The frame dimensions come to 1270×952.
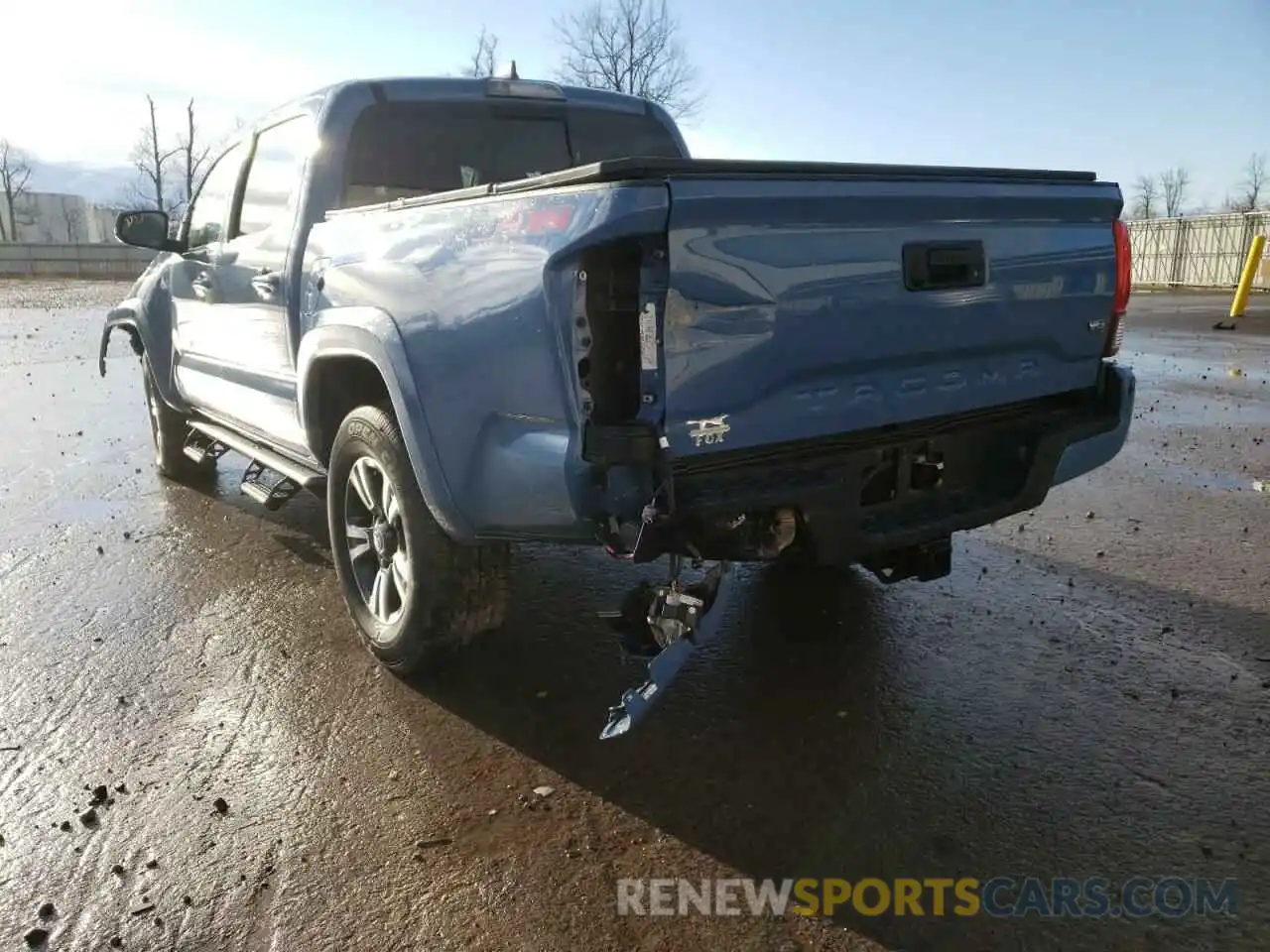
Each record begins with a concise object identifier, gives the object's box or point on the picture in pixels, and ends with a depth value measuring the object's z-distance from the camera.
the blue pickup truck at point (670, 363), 2.52
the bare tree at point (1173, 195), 95.38
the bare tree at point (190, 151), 61.53
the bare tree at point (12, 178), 83.16
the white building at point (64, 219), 104.81
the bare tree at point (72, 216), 105.02
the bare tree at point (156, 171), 62.72
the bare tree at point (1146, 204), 94.77
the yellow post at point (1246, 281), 17.75
